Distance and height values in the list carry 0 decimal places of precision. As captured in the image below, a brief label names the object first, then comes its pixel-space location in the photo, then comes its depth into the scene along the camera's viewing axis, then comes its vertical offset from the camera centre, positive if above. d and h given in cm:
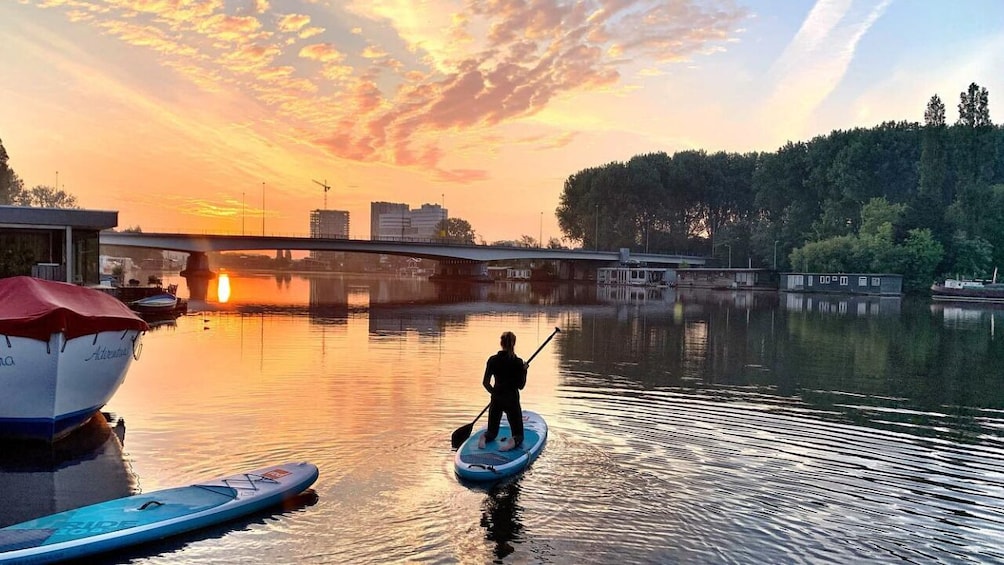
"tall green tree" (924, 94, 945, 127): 10581 +2430
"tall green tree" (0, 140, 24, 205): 9850 +1305
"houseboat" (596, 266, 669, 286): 14150 -107
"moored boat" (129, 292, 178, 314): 4691 -257
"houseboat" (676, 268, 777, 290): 12769 -136
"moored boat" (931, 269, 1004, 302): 8975 -225
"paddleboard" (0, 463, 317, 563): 857 -336
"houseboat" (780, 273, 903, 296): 10281 -158
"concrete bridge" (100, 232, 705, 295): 9797 +314
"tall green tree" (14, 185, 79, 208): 14675 +1513
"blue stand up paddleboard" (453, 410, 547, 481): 1193 -338
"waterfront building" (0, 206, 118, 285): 3391 +133
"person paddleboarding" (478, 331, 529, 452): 1312 -227
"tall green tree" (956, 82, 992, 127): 10256 +2457
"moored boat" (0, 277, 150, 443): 1382 -189
